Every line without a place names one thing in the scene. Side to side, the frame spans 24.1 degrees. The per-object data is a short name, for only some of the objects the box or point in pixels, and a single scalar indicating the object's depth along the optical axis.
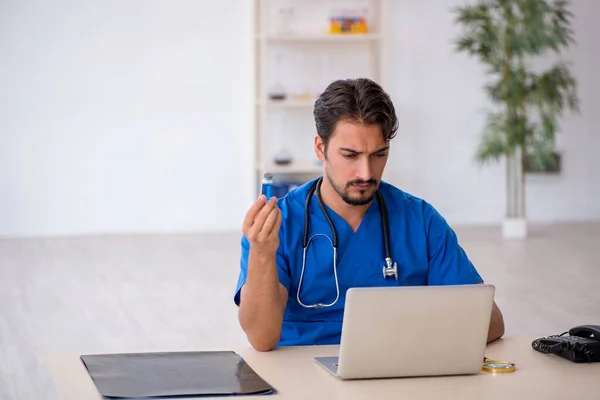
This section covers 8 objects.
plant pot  10.11
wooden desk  2.77
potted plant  9.72
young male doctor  3.35
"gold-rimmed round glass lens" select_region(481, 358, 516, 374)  2.94
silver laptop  2.79
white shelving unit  10.35
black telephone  3.02
